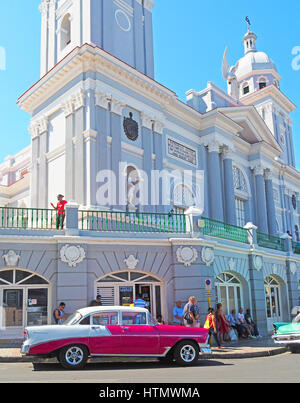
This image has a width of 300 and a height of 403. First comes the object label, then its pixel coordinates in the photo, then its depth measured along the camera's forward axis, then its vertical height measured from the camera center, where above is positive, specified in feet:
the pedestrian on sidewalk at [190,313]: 45.32 -1.77
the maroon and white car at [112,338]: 31.50 -2.98
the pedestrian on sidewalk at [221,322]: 48.91 -3.02
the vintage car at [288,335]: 45.16 -4.31
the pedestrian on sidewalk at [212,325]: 45.39 -3.02
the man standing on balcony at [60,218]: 47.70 +8.82
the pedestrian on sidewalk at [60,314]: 43.01 -1.38
